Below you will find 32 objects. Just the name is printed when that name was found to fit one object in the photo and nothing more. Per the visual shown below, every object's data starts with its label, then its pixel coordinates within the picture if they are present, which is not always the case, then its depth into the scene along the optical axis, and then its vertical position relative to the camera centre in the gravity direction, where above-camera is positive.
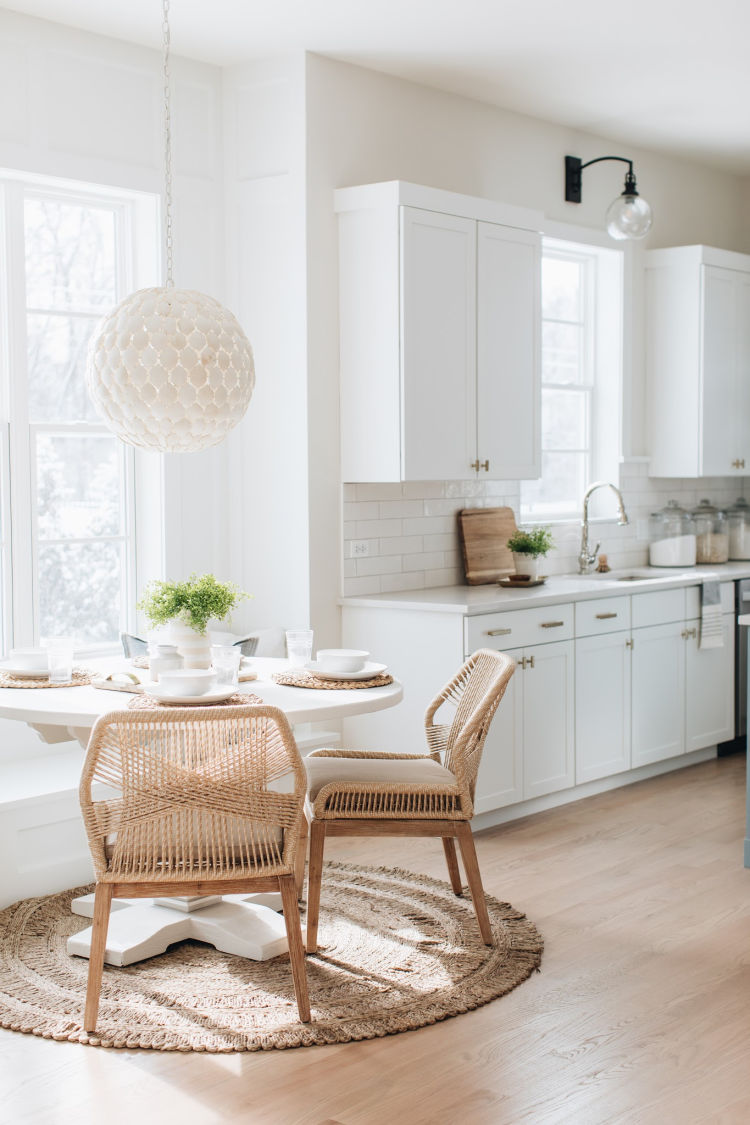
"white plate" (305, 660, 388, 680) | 3.52 -0.50
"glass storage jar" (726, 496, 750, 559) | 6.64 -0.24
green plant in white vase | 3.46 -0.31
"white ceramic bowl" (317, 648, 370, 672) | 3.54 -0.47
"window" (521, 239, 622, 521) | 6.14 +0.58
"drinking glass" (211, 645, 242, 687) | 3.37 -0.46
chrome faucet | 5.99 -0.29
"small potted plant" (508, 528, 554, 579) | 5.39 -0.25
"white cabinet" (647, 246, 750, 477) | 6.32 +0.68
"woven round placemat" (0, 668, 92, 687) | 3.49 -0.52
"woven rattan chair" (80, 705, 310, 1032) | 2.90 -0.73
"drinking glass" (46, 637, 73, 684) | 3.51 -0.46
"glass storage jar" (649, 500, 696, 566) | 6.33 -0.24
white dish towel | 5.79 -0.57
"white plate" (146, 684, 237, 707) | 3.18 -0.51
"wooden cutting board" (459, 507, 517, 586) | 5.43 -0.22
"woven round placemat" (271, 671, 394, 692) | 3.46 -0.52
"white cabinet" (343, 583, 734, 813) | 4.73 -0.79
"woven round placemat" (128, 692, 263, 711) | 3.19 -0.53
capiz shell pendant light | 3.18 +0.32
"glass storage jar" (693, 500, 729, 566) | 6.47 -0.22
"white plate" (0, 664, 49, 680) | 3.57 -0.50
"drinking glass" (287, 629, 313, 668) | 3.62 -0.44
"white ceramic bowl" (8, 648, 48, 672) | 3.58 -0.46
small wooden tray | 5.27 -0.38
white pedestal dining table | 3.19 -1.20
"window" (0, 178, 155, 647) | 4.46 +0.23
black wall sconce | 4.87 +1.06
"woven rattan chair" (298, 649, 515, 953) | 3.43 -0.83
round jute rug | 3.02 -1.27
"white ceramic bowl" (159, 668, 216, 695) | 3.21 -0.48
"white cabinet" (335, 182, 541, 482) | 4.75 +0.63
